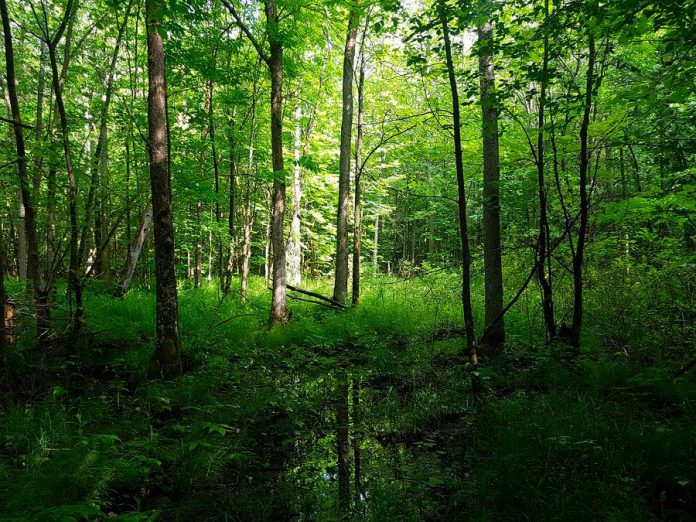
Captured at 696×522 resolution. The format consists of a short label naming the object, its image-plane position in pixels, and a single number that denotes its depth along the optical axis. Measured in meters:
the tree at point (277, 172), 7.70
